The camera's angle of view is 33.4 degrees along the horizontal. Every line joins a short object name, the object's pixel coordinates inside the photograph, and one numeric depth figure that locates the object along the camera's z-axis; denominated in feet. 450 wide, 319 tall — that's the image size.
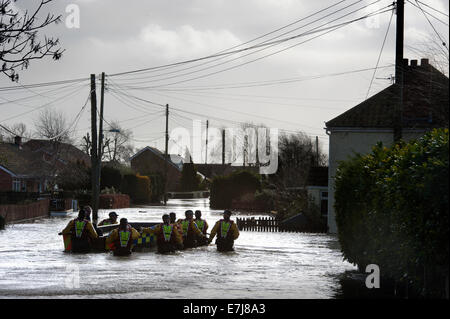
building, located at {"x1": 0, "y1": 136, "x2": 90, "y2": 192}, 246.88
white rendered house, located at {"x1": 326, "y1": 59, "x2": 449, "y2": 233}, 108.78
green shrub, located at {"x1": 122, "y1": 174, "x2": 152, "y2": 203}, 278.05
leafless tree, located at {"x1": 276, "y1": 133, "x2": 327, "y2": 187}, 336.04
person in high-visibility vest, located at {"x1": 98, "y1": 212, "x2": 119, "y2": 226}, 90.58
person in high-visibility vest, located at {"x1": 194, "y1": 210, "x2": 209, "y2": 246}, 87.97
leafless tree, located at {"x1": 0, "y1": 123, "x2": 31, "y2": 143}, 338.95
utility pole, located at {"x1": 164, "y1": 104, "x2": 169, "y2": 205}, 251.80
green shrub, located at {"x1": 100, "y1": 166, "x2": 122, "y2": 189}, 268.41
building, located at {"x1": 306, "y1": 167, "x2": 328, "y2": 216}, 142.82
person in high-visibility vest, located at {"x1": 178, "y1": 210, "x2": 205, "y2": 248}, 85.76
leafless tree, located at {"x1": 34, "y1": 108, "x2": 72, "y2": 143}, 266.36
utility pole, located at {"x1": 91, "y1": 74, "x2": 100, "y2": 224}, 128.77
